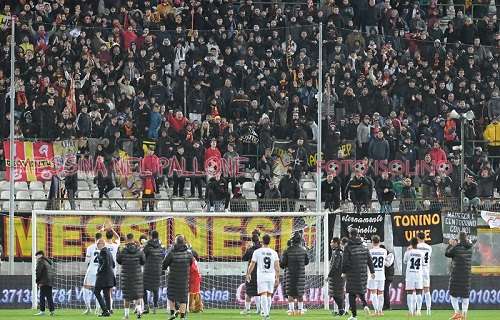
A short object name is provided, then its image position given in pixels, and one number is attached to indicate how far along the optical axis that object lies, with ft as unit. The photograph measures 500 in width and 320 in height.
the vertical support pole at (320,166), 132.36
